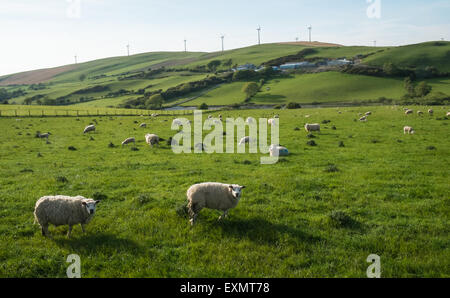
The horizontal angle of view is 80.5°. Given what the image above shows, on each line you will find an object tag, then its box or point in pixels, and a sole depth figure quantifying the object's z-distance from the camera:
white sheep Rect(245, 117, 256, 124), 40.53
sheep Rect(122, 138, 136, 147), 26.45
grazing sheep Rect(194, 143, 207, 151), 23.42
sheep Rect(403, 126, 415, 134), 26.72
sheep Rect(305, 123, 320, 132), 30.86
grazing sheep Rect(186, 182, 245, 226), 9.69
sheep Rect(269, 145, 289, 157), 19.84
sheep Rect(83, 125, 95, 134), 35.89
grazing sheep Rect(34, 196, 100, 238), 8.73
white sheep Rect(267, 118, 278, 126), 36.59
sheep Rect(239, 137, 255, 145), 24.56
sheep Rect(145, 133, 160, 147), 25.31
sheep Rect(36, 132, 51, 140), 31.53
